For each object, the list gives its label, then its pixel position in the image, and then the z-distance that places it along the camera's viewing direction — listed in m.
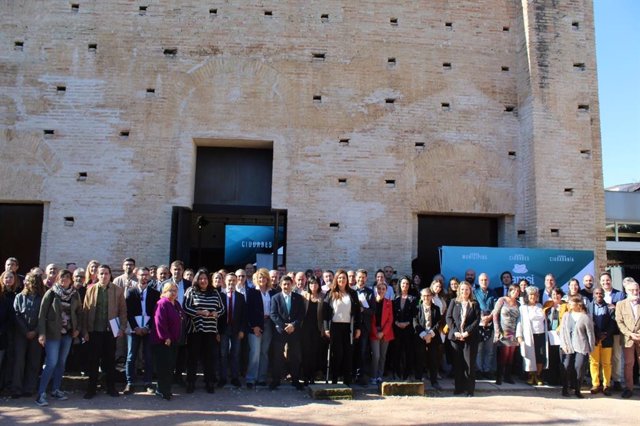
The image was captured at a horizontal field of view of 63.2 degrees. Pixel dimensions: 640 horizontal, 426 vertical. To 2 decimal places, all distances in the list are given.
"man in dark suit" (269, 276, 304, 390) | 7.65
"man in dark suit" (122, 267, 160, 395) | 7.38
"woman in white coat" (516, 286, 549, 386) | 8.13
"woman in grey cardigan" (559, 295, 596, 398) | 7.72
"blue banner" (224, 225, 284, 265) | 13.12
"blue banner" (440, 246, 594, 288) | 10.44
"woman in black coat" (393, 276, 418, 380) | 8.13
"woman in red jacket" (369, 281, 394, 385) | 8.02
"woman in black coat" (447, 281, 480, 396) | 7.64
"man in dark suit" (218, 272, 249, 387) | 7.73
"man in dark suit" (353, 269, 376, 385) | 7.94
